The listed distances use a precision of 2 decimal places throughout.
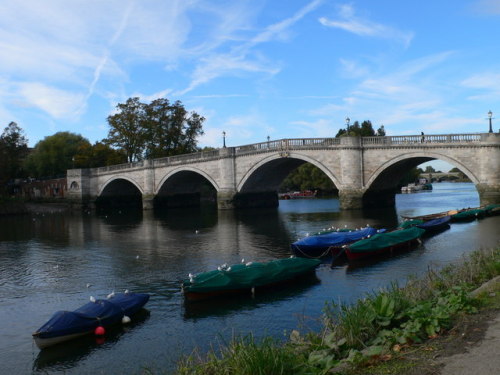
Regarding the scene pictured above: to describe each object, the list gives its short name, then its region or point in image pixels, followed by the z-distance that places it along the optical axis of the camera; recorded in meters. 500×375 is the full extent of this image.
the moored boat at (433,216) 30.17
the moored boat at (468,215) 31.33
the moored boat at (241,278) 14.02
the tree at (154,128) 68.12
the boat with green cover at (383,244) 19.30
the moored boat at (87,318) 10.77
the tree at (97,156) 76.31
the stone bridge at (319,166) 34.75
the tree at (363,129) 81.31
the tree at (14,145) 70.62
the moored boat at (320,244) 20.53
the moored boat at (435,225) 26.23
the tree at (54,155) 82.19
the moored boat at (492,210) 32.47
